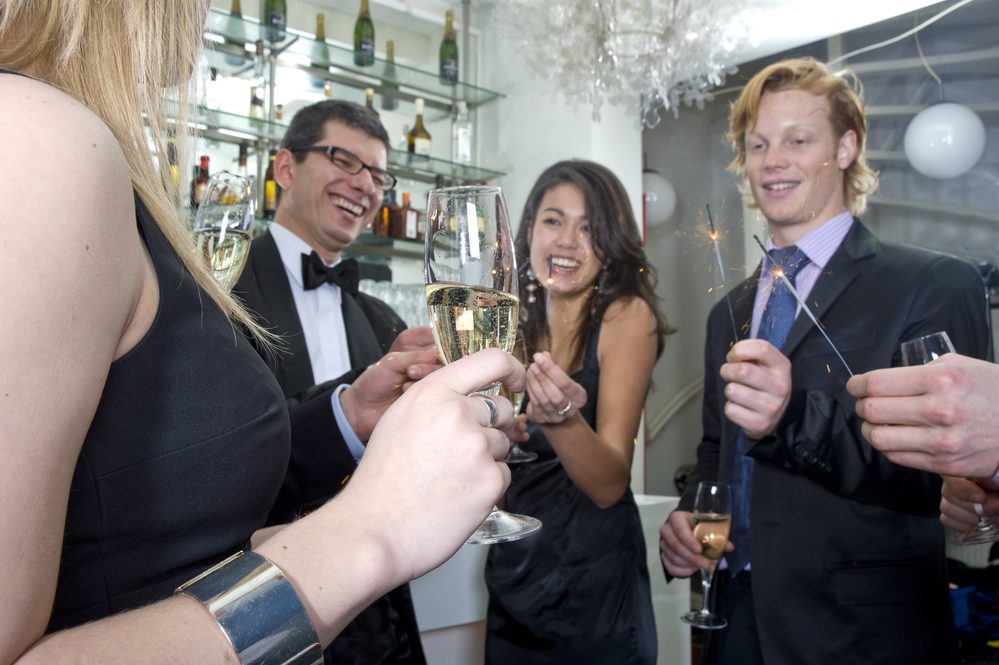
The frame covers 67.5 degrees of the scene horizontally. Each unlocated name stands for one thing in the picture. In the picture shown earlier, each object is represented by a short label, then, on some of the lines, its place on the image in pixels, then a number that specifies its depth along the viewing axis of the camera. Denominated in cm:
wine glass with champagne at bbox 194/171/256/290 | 125
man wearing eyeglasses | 235
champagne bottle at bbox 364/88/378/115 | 400
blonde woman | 45
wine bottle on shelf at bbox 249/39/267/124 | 371
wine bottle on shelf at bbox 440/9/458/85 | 436
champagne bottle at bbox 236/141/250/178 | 362
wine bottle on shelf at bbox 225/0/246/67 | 356
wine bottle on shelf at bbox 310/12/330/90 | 380
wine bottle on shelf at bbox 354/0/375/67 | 392
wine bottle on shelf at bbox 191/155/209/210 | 329
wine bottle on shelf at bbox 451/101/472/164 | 431
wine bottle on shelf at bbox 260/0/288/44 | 363
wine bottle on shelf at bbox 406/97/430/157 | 430
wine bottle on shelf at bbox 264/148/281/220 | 366
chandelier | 280
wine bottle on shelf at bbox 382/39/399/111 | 411
